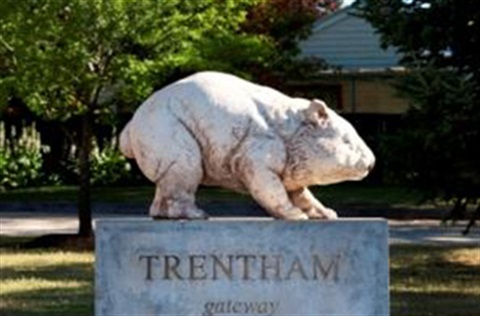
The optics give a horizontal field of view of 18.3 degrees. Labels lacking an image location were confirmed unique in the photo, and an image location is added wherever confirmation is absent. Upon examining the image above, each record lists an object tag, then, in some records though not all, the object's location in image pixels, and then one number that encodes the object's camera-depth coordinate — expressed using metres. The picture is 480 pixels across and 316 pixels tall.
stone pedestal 8.24
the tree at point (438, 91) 16.50
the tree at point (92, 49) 21.72
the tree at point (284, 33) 29.14
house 39.47
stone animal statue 8.39
